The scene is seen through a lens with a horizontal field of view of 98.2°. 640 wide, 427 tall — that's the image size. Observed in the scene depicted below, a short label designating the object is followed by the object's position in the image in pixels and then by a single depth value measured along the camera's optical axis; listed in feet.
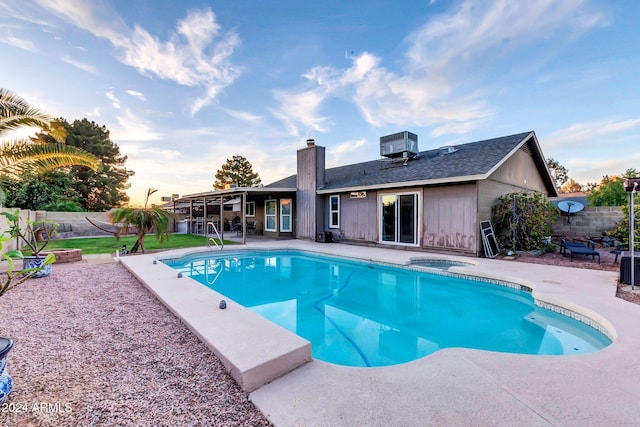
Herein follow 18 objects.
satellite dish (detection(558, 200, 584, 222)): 38.04
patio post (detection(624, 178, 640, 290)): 16.25
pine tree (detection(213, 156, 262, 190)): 127.75
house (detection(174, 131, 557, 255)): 30.27
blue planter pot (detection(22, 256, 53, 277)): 19.43
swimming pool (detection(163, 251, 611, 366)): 12.55
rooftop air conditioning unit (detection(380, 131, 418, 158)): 40.96
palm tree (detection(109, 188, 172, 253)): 30.15
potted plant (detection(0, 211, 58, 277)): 12.61
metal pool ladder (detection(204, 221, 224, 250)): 35.75
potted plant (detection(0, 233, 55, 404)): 5.90
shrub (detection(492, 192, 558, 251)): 30.40
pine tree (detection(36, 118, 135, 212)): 75.66
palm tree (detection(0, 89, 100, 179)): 19.70
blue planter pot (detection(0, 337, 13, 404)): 6.00
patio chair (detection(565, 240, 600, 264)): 25.76
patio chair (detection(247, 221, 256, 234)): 57.82
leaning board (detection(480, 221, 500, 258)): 28.71
